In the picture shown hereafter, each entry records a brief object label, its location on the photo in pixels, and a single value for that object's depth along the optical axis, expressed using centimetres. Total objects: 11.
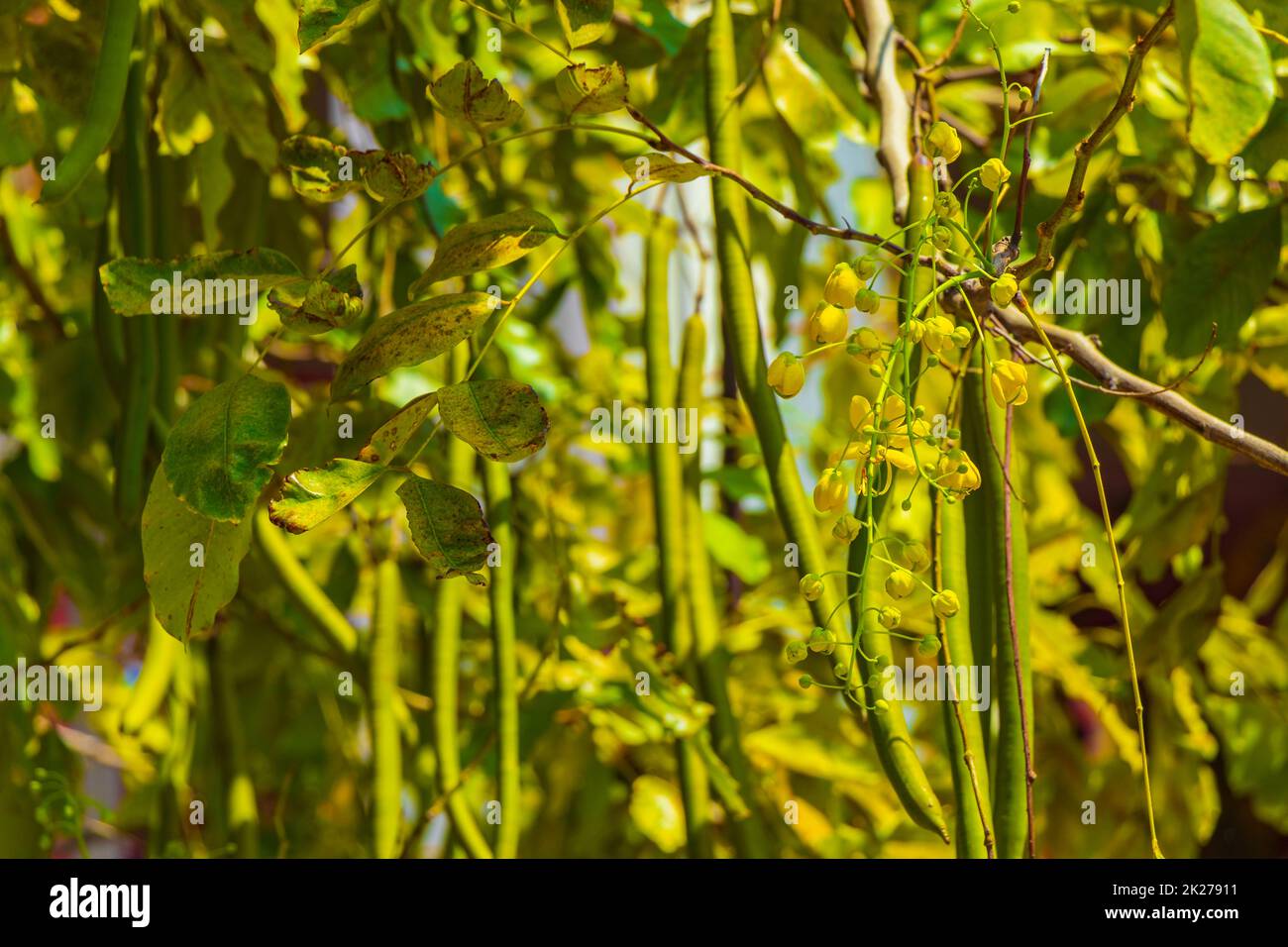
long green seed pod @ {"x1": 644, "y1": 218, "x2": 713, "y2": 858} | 189
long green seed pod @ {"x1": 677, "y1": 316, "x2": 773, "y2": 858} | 191
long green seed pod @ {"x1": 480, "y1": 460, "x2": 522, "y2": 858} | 187
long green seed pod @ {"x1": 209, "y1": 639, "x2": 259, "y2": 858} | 214
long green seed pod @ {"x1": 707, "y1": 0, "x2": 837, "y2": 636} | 173
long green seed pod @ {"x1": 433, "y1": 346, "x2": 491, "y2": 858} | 190
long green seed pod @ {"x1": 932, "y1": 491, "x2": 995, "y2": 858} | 166
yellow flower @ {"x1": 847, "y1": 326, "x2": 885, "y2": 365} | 157
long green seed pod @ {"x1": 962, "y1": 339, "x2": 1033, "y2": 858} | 167
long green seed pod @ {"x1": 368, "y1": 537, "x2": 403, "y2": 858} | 192
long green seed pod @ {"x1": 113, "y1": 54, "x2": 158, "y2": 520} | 185
